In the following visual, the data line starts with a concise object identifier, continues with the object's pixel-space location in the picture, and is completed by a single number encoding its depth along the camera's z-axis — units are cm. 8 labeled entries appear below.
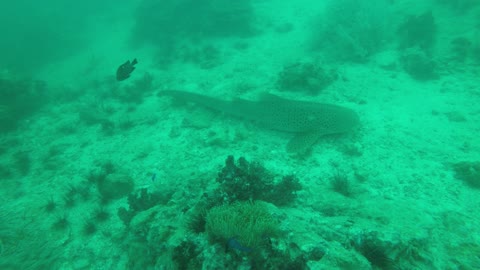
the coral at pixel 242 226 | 254
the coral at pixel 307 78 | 888
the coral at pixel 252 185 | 374
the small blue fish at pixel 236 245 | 223
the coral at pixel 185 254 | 267
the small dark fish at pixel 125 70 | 562
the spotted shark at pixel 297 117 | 645
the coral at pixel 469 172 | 495
